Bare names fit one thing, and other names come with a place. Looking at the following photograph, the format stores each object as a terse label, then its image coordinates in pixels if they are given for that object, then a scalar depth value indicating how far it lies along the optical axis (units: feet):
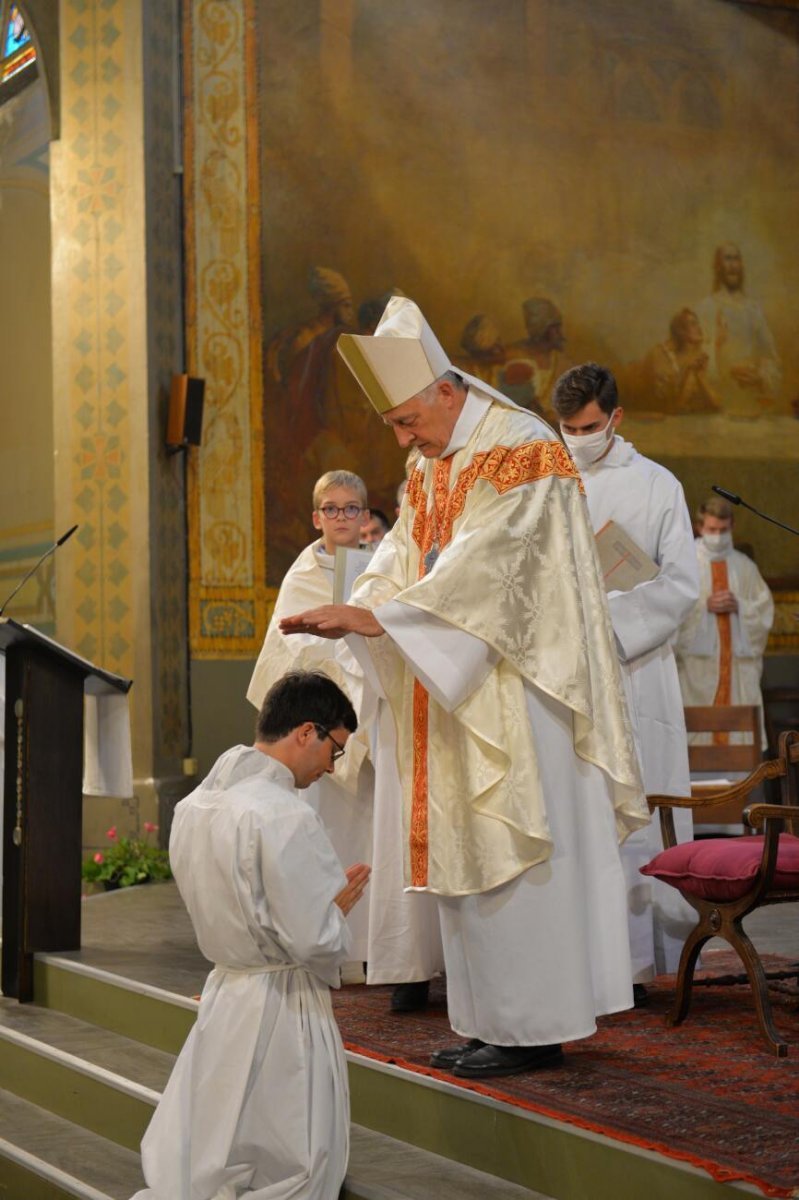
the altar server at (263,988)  10.37
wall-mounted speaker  29.50
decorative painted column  29.50
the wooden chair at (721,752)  17.70
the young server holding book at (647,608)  14.84
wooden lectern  18.49
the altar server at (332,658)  16.94
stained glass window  37.65
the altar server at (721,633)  33.14
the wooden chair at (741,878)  12.48
